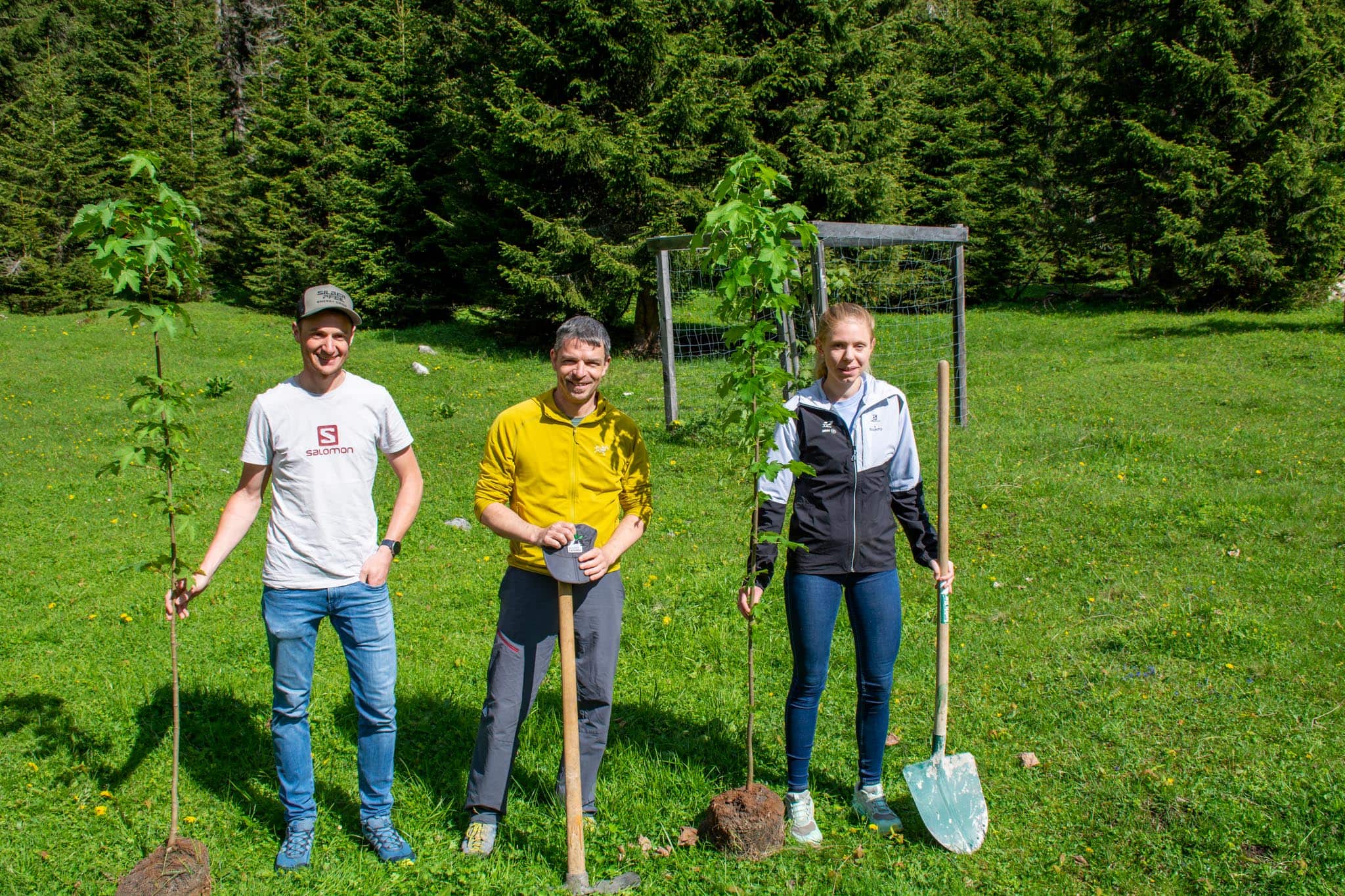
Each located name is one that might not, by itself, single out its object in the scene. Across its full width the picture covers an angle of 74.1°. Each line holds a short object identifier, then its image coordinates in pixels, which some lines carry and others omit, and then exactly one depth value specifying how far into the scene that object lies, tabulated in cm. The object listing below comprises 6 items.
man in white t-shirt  321
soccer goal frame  966
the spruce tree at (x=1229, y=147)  1806
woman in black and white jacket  345
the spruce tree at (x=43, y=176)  2352
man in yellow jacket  327
